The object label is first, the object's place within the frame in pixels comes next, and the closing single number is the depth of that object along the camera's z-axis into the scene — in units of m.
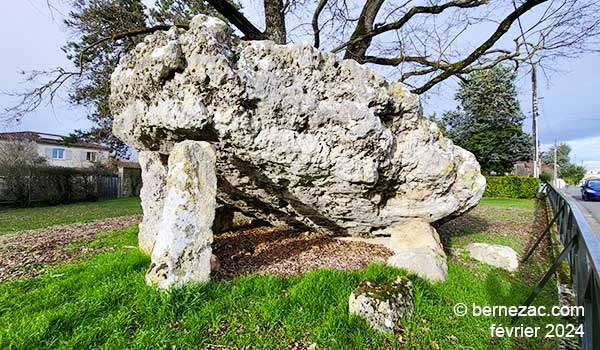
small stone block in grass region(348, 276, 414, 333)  3.02
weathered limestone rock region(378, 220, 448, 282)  4.14
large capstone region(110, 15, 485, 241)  3.48
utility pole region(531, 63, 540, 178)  19.87
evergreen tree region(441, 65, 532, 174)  23.86
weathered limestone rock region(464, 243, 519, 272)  5.16
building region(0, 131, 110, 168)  30.15
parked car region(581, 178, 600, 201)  17.64
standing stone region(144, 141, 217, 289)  3.27
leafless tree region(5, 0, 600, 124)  7.99
